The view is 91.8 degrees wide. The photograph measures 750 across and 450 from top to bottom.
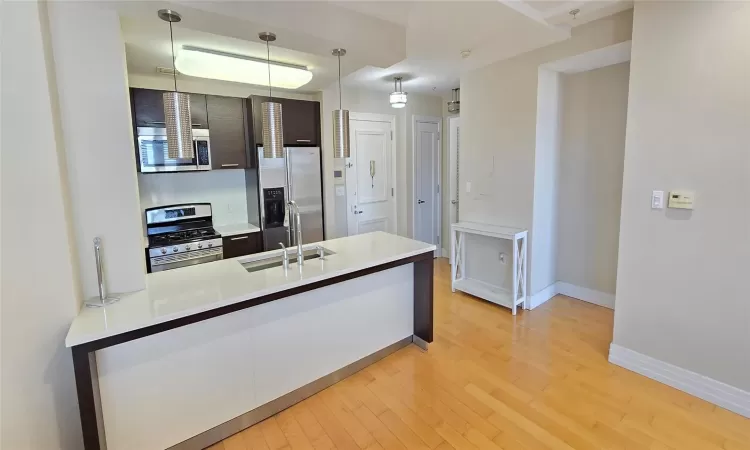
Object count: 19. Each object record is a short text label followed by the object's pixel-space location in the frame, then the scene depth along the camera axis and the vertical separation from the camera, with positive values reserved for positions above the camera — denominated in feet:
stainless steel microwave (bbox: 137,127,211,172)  11.06 +0.91
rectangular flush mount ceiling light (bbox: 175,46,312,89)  9.73 +3.19
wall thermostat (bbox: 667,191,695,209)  7.56 -0.55
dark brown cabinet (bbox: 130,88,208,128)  10.87 +2.25
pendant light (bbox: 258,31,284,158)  7.52 +1.09
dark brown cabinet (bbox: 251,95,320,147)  12.86 +2.20
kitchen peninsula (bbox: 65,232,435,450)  5.74 -3.03
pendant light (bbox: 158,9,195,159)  6.17 +0.99
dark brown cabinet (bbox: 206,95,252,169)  12.28 +1.70
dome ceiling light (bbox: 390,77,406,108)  13.53 +2.95
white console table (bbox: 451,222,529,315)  12.03 -3.34
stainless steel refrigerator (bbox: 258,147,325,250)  13.12 -0.44
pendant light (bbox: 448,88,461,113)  16.65 +3.31
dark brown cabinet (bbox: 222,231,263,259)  12.64 -2.25
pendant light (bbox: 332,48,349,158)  8.59 +1.08
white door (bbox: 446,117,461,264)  16.48 +0.46
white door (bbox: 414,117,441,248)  17.56 -0.13
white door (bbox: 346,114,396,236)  15.88 -0.01
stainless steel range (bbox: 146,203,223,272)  11.40 -1.82
